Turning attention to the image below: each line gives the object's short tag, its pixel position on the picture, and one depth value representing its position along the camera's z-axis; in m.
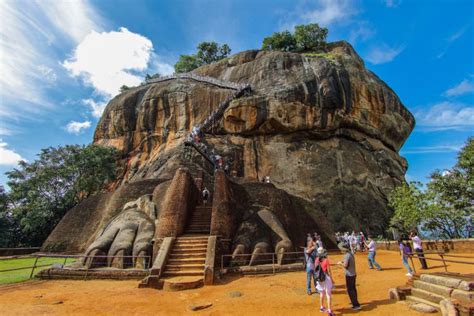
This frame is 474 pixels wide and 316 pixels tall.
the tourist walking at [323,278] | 5.73
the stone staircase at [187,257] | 9.29
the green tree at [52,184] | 23.53
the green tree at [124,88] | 44.62
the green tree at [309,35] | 40.47
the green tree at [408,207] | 21.05
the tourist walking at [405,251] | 8.91
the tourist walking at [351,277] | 5.86
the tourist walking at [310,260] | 7.33
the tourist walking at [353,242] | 17.70
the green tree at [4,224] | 21.91
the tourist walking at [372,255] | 10.94
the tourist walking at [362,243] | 19.02
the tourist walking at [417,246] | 9.89
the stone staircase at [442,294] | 4.71
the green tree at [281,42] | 42.06
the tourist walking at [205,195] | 16.38
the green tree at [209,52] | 48.38
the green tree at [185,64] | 46.94
